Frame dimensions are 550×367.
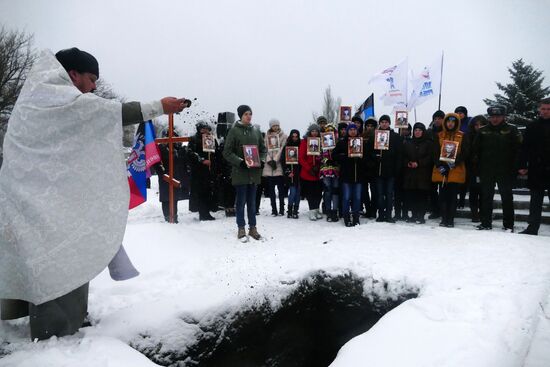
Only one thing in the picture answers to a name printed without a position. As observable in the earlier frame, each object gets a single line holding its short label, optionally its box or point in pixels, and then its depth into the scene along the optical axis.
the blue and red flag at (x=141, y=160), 4.84
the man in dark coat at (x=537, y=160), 5.72
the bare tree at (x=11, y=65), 20.48
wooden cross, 7.17
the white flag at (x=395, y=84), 10.05
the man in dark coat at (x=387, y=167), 7.40
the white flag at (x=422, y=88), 9.71
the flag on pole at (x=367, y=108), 10.38
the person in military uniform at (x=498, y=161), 6.39
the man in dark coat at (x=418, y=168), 7.26
